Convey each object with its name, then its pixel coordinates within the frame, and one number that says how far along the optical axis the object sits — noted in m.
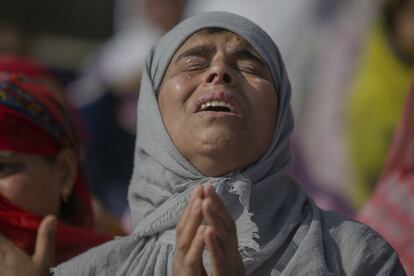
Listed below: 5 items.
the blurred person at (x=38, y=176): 7.02
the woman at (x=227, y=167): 6.15
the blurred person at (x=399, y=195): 8.05
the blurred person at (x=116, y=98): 12.47
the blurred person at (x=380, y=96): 10.66
